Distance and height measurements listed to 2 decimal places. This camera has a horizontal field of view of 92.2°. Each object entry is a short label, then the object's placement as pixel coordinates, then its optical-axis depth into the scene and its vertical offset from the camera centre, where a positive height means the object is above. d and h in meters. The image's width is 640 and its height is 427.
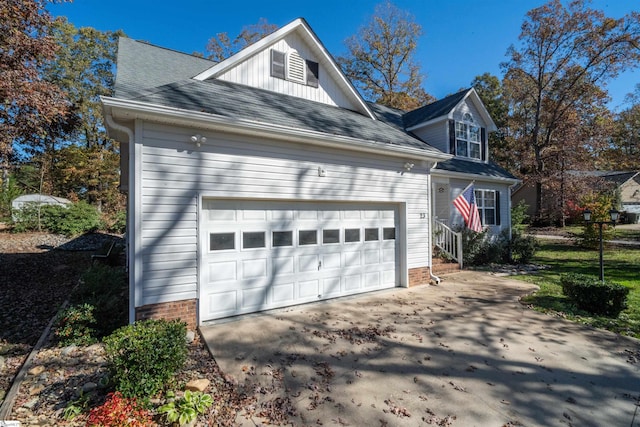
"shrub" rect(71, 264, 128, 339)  5.23 -1.35
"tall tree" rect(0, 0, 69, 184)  6.91 +3.56
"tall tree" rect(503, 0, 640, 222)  18.42 +10.32
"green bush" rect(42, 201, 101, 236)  16.92 +0.23
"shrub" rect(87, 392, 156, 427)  2.81 -1.80
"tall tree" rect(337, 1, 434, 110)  24.06 +13.29
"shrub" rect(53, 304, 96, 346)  4.93 -1.67
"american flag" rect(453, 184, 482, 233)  9.12 +0.34
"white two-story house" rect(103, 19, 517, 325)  5.15 +0.81
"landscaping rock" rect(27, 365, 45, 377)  4.15 -2.01
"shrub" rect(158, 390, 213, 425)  3.02 -1.89
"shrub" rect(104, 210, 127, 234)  19.41 -0.14
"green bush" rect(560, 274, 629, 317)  6.23 -1.58
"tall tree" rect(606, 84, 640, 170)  34.31 +9.54
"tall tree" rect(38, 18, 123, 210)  24.05 +8.75
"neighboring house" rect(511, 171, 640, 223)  29.08 +2.91
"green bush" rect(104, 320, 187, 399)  3.34 -1.52
